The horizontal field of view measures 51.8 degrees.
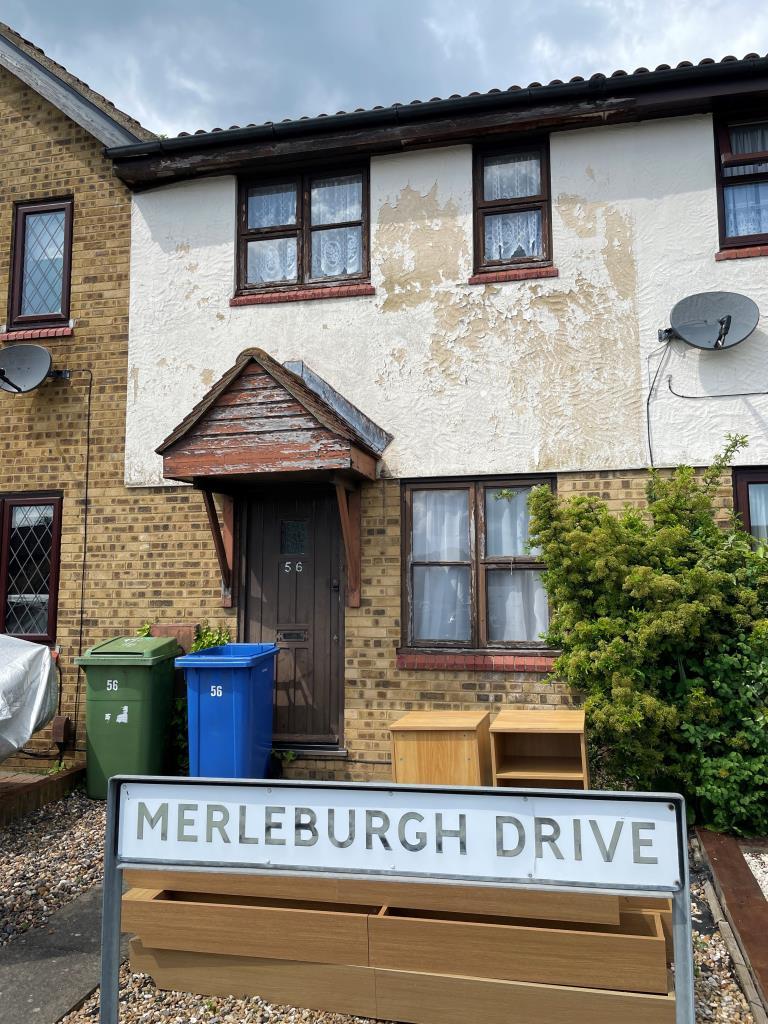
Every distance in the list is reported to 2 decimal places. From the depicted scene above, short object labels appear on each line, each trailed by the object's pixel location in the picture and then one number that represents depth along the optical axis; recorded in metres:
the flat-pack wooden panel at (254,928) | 3.35
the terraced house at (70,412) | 7.50
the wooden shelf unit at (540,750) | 4.92
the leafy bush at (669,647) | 5.20
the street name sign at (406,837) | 2.49
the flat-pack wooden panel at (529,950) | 3.11
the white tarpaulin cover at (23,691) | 5.50
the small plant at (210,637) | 7.06
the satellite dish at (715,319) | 6.34
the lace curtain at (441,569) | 6.84
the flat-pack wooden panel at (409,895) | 3.24
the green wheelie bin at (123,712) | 6.54
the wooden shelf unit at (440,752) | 4.84
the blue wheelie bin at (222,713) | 6.11
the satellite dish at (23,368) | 7.73
